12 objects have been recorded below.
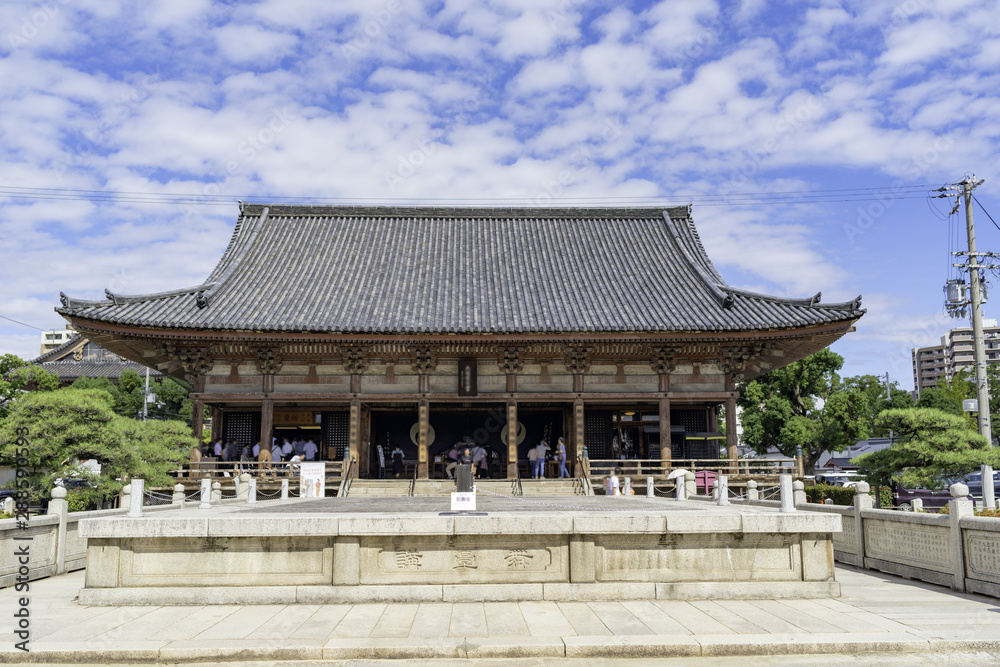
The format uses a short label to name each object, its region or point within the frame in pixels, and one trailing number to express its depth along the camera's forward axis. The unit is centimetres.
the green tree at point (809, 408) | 3581
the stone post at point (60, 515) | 1257
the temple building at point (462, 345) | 2309
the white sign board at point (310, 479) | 1973
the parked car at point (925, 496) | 2486
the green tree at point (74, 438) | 1458
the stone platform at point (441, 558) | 904
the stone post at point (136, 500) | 1049
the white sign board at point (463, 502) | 964
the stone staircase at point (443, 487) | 2233
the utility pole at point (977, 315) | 2389
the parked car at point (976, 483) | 2916
